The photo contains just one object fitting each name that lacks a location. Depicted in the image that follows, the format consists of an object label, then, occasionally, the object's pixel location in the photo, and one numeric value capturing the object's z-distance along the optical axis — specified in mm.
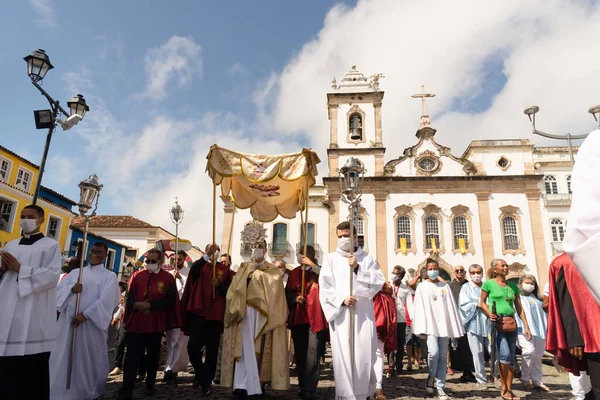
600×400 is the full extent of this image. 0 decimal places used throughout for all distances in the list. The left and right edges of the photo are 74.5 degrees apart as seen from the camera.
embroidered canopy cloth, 6246
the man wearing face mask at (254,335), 4930
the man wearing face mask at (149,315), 5091
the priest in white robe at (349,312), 4598
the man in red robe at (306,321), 5141
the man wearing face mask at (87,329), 4773
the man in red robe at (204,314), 5375
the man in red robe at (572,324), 2516
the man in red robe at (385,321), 5820
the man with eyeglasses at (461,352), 6956
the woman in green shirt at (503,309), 5180
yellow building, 21109
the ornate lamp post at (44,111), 8000
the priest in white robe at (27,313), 3750
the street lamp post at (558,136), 10242
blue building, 25859
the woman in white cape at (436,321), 5523
